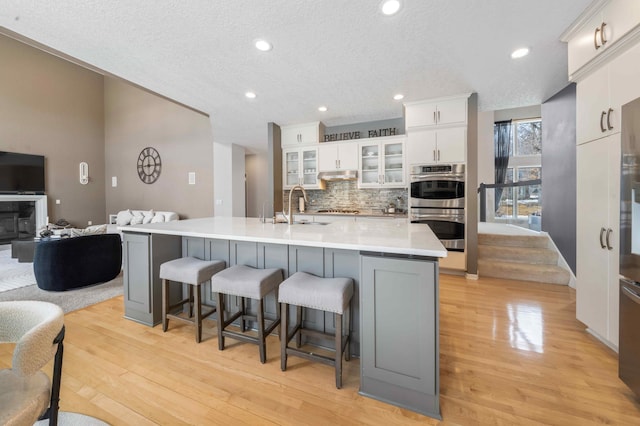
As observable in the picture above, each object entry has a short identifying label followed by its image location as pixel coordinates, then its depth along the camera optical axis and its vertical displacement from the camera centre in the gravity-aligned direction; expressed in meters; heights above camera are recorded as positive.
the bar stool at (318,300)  1.48 -0.56
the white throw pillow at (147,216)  5.88 -0.13
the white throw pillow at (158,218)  5.78 -0.17
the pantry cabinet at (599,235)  1.80 -0.22
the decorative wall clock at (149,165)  6.87 +1.28
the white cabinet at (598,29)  1.61 +1.28
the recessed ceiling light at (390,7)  1.83 +1.51
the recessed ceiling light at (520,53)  2.42 +1.53
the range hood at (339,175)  4.50 +0.63
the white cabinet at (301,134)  4.70 +1.44
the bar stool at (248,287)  1.73 -0.55
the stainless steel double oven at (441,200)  3.57 +0.12
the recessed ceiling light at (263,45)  2.30 +1.55
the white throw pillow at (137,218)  6.02 -0.17
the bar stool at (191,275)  1.97 -0.52
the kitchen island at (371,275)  1.33 -0.44
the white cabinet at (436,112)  3.50 +1.39
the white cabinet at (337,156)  4.50 +0.97
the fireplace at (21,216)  5.64 -0.09
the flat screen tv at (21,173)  5.61 +0.90
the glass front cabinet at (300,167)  4.80 +0.82
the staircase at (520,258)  3.38 -0.77
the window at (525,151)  6.92 +1.59
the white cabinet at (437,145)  3.55 +0.92
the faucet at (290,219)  2.35 -0.09
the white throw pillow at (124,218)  6.26 -0.18
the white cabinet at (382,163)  4.25 +0.79
